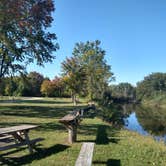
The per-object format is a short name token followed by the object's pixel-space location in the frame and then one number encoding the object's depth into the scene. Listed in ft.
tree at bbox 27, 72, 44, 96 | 162.92
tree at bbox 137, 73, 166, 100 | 258.33
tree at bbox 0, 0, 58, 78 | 38.94
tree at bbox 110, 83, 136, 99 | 283.65
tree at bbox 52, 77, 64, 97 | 131.53
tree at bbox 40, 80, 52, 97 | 134.10
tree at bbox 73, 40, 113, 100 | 95.99
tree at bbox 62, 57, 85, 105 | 83.54
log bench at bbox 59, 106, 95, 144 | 20.87
